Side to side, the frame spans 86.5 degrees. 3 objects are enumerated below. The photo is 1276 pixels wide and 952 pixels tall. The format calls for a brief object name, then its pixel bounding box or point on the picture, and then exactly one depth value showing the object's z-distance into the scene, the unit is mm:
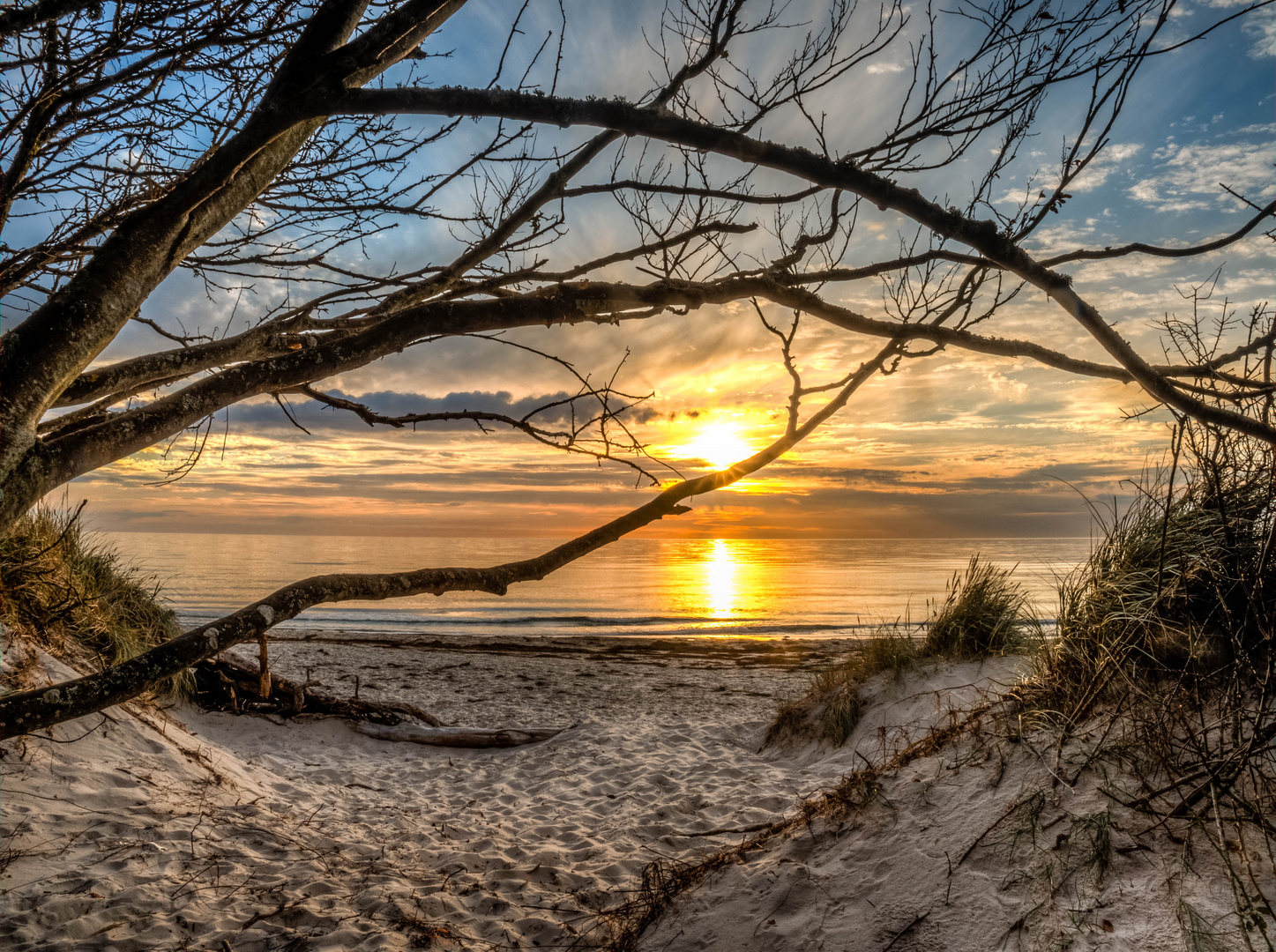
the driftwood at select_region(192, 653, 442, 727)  7855
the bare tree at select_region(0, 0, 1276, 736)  1923
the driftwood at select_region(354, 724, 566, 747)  8164
